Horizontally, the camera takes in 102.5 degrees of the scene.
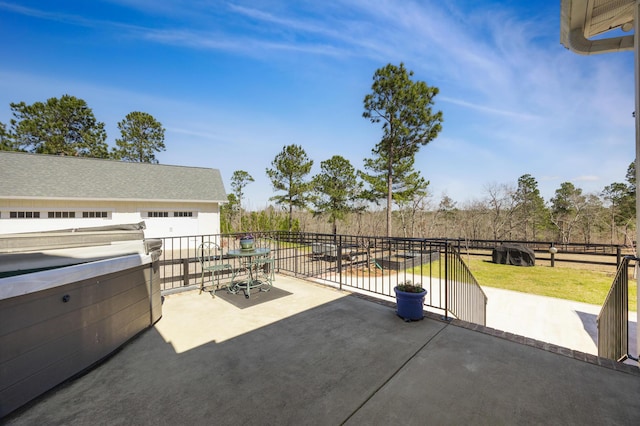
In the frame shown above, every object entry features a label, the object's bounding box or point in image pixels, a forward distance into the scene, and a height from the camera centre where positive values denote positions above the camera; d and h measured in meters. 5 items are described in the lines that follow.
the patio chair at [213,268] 4.57 -1.00
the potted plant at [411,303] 3.34 -1.20
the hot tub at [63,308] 1.72 -0.79
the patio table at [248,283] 4.54 -1.34
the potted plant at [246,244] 4.83 -0.59
